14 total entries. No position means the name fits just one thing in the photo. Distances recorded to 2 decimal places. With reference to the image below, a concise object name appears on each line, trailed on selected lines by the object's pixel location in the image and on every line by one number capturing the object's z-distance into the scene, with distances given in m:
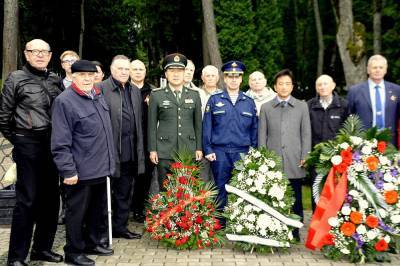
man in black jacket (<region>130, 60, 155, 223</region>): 7.44
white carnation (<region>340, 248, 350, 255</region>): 5.74
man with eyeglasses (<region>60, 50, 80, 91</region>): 7.43
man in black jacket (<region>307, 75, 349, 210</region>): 6.74
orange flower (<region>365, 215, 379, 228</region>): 5.74
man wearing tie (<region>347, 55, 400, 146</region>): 7.00
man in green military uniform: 6.79
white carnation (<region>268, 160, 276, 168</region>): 6.20
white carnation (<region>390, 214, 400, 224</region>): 5.77
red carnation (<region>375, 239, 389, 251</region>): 5.74
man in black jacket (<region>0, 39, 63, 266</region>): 5.44
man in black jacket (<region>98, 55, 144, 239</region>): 6.66
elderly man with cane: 5.37
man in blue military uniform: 6.77
